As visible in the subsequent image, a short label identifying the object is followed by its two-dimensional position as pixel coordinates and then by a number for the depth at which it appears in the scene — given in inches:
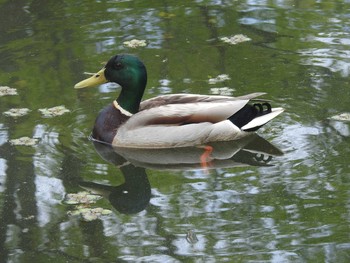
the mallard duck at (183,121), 684.1
